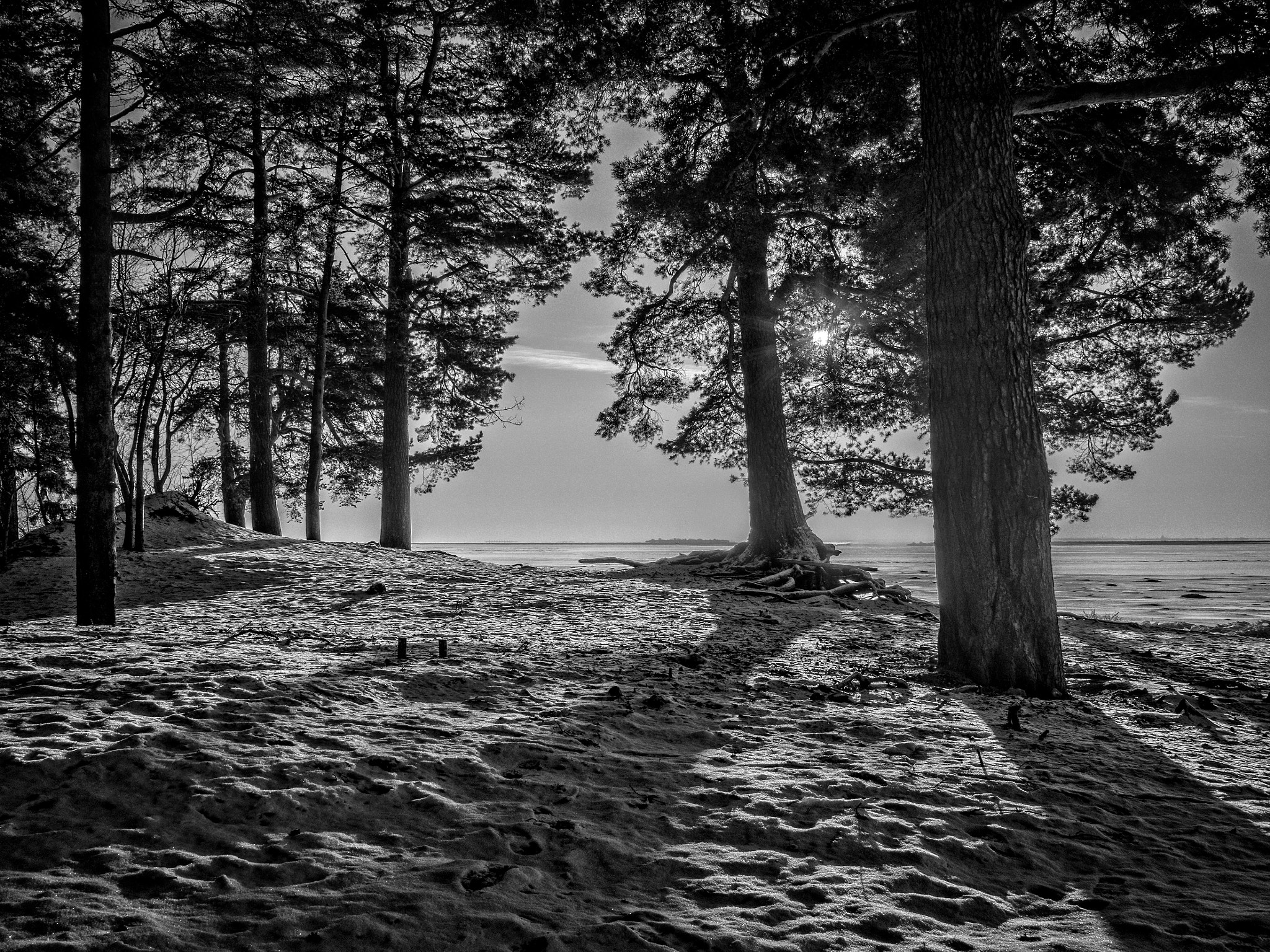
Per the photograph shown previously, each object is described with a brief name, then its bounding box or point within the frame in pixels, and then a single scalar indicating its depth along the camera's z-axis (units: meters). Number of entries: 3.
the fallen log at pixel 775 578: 10.91
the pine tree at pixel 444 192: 14.18
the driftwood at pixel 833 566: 11.70
